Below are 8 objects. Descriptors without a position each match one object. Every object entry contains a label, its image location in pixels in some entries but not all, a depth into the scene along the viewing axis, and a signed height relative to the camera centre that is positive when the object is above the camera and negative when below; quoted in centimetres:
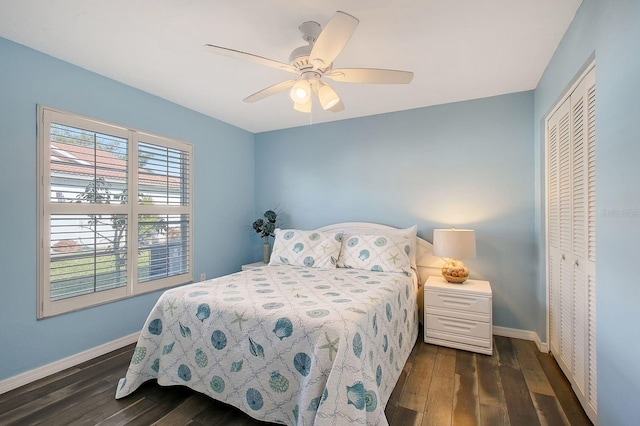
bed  141 -75
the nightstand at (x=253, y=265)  372 -68
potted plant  393 -19
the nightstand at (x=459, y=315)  251 -91
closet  168 -15
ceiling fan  151 +89
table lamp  263 -31
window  222 +2
